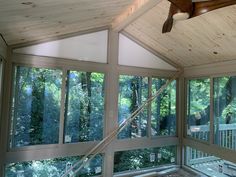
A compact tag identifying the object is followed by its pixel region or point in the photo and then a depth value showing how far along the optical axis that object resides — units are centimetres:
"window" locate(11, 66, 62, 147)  328
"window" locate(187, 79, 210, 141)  425
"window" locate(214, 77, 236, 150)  372
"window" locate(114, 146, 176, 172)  414
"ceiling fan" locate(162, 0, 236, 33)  179
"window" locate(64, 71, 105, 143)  366
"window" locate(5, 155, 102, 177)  329
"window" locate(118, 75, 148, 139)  414
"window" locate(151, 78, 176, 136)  450
